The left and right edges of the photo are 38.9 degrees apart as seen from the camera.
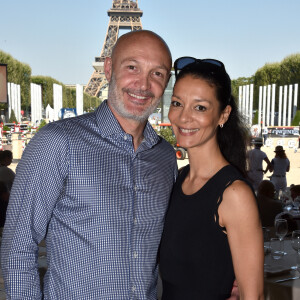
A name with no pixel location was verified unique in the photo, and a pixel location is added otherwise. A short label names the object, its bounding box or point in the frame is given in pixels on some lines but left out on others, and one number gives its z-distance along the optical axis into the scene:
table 2.77
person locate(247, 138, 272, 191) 8.77
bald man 1.57
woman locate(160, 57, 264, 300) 1.59
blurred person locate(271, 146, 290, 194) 8.89
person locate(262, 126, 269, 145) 26.02
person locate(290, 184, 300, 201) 6.38
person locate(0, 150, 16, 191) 7.55
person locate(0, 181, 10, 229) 5.77
